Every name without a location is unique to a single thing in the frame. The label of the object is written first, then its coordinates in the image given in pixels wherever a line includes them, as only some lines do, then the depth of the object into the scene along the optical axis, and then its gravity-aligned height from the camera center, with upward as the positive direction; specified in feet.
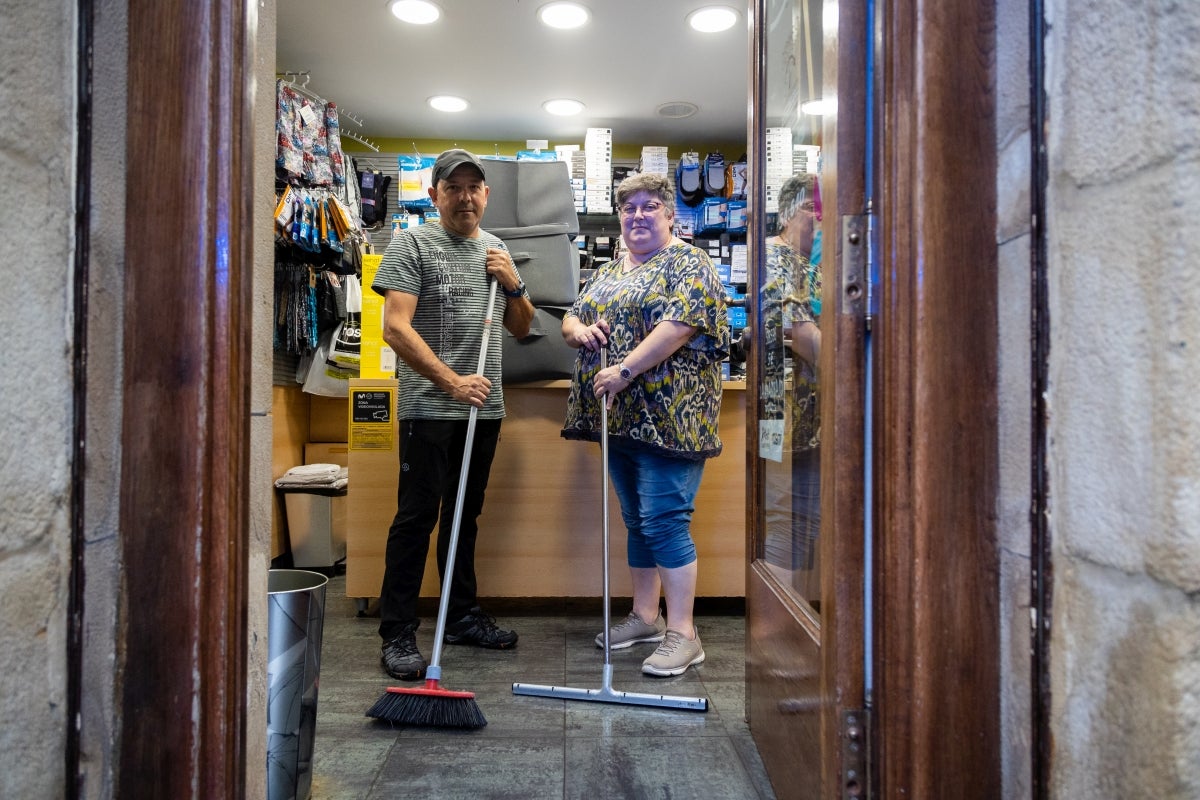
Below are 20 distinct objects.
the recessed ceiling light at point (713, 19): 12.29 +6.41
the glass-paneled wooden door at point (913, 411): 3.19 +0.00
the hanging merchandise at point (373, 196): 16.25 +4.60
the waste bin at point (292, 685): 4.45 -1.65
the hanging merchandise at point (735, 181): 16.30 +4.90
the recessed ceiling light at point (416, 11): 12.06 +6.40
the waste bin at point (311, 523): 12.84 -1.88
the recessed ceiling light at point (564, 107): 16.12 +6.47
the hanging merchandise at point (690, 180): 16.34 +4.93
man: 7.72 +0.28
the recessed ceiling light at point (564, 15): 12.19 +6.42
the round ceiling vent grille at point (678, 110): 16.01 +6.41
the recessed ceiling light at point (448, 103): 15.93 +6.48
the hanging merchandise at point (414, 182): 15.98 +4.77
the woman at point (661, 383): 7.48 +0.27
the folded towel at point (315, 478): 12.79 -1.13
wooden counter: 9.56 -1.30
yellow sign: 9.61 -0.09
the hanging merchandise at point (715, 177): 16.38 +4.99
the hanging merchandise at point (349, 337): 14.15 +1.37
